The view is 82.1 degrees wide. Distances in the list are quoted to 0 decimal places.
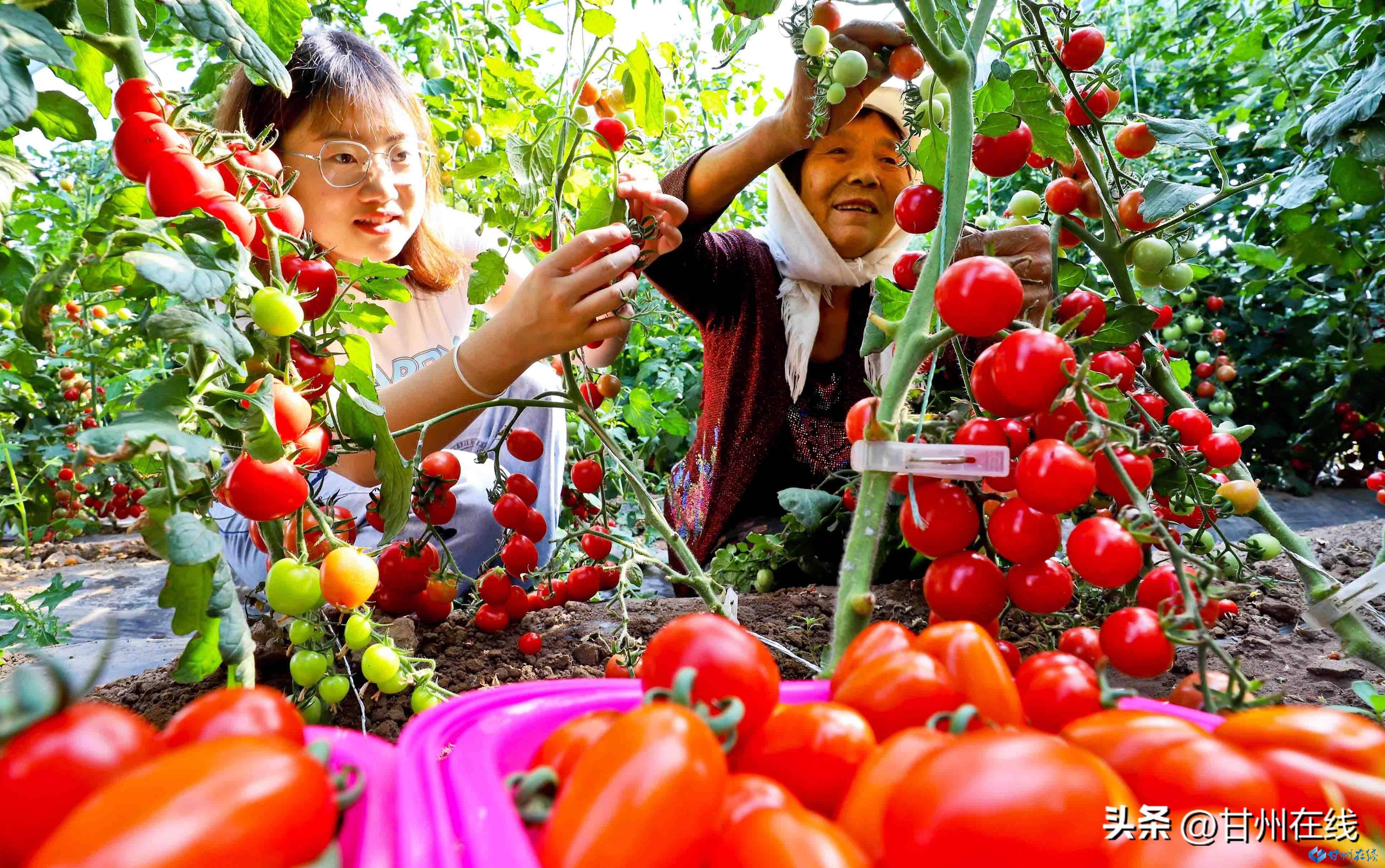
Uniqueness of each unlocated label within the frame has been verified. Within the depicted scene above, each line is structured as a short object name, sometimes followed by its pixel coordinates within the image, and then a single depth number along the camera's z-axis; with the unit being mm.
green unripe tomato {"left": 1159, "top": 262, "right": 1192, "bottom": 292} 1002
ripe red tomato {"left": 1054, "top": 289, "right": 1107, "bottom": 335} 846
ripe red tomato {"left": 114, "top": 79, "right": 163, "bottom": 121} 652
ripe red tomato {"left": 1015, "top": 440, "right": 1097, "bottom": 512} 583
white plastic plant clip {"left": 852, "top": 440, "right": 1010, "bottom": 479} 590
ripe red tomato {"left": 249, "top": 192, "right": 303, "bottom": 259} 759
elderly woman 1998
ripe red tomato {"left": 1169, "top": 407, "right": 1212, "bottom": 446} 918
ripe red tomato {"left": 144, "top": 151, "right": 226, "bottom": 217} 632
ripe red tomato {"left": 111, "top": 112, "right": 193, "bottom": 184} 635
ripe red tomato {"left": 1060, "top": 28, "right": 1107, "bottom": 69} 946
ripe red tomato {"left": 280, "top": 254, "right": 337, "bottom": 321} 763
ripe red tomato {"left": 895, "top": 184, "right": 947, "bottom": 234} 847
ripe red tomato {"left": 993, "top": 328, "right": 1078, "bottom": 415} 608
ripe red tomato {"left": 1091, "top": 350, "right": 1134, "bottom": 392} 788
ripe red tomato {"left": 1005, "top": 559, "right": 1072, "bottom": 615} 683
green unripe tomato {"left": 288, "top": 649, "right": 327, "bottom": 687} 894
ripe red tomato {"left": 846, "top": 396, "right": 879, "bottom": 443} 709
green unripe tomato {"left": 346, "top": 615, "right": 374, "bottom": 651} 861
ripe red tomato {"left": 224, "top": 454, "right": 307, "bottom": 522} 618
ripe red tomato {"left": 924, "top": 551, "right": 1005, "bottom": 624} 680
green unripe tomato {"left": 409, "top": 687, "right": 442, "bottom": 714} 870
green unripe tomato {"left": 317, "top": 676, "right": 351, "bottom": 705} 905
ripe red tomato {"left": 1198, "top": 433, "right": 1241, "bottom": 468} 883
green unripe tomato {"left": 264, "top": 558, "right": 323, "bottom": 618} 764
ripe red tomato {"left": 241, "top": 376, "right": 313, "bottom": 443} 653
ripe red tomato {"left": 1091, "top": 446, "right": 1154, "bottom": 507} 697
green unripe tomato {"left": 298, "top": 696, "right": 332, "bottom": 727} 908
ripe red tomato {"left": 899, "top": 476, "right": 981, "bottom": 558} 676
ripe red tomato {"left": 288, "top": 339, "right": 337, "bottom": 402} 753
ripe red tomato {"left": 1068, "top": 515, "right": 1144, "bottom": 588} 604
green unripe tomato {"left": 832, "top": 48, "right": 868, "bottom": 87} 961
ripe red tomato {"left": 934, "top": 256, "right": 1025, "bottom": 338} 612
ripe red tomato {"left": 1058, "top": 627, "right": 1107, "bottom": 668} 673
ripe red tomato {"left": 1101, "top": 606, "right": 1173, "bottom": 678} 582
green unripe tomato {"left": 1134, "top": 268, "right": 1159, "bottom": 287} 1017
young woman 1156
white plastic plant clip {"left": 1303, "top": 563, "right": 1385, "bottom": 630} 773
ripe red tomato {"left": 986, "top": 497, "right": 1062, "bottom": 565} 651
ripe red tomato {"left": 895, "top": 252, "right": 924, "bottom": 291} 873
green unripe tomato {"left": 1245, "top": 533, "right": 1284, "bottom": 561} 1004
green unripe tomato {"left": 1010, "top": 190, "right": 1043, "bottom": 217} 1130
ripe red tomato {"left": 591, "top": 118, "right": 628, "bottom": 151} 1174
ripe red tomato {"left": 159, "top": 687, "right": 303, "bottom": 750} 427
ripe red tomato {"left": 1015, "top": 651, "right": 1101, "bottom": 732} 529
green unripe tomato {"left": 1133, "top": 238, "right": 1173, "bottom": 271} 973
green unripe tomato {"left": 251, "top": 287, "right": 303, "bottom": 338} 664
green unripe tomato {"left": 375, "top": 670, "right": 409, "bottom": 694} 868
